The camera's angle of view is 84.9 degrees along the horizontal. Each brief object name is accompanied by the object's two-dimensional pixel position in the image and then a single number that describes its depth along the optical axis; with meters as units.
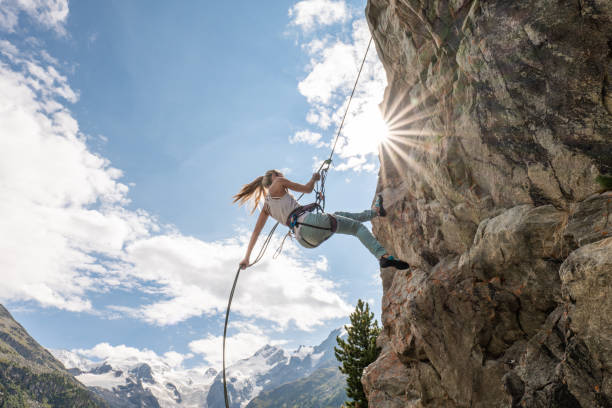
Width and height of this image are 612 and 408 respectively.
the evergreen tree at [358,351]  22.00
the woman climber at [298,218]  7.77
